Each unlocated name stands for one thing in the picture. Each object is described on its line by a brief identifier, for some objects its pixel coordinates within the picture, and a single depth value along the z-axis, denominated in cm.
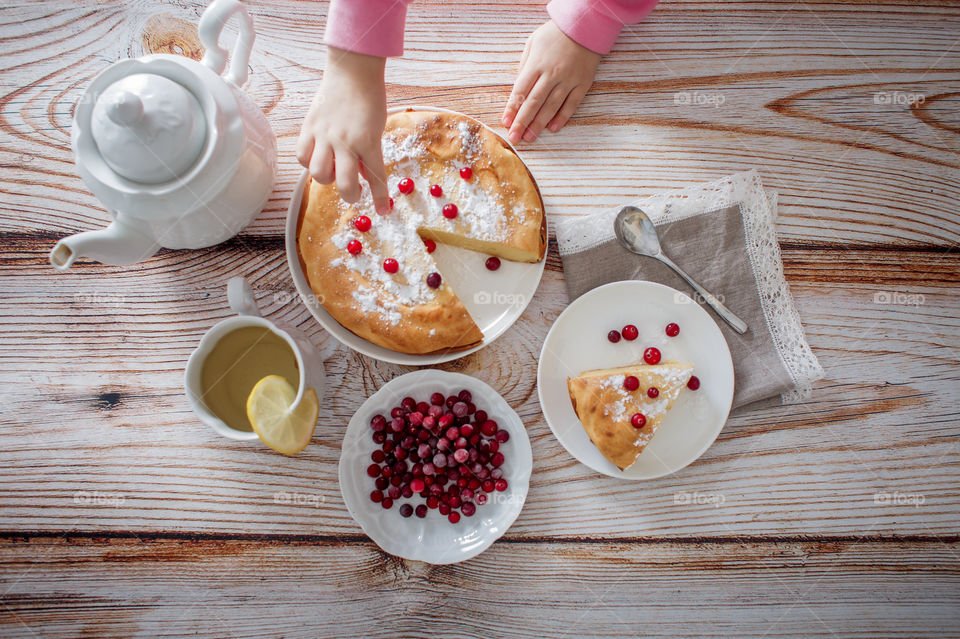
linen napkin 78
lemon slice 68
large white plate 74
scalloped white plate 75
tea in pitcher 73
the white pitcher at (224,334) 71
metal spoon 78
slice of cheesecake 75
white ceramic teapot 64
